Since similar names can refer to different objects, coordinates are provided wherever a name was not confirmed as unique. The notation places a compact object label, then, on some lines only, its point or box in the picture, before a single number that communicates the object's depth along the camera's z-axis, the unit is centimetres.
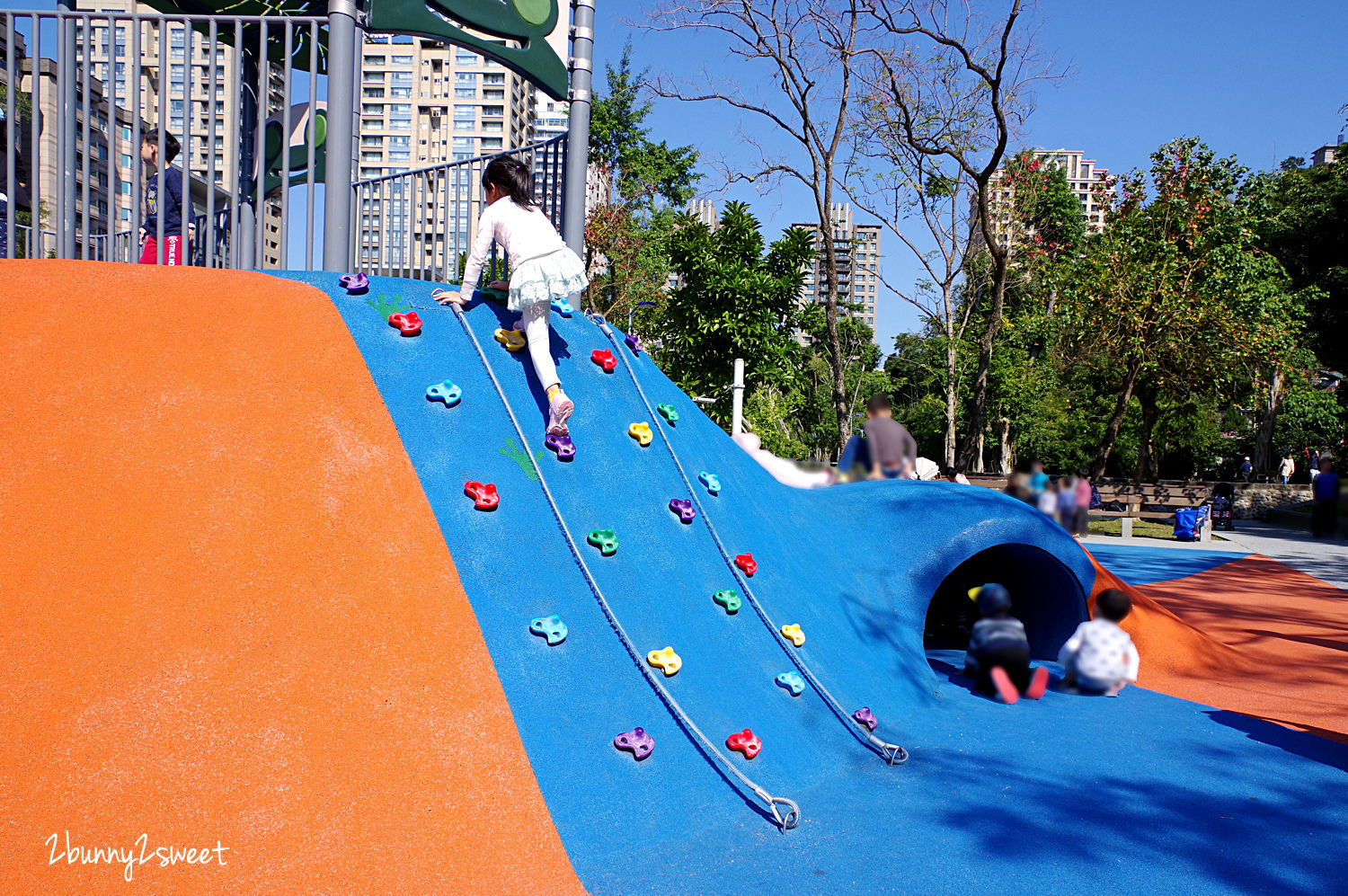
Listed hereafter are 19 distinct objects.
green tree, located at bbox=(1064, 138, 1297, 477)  2180
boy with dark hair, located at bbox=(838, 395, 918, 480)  955
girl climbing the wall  545
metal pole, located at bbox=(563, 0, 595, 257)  702
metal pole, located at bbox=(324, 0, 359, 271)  602
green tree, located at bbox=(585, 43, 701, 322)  2831
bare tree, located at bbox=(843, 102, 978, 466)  2084
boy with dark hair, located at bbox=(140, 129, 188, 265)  599
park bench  2455
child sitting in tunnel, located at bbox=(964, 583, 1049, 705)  646
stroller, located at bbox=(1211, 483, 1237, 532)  2502
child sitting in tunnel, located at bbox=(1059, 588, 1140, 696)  621
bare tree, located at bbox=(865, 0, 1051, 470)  1867
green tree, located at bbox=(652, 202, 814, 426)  1755
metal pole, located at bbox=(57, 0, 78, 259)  551
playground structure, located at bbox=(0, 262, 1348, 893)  338
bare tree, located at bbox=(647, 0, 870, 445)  1970
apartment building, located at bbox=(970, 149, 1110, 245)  2408
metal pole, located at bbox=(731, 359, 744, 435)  1358
